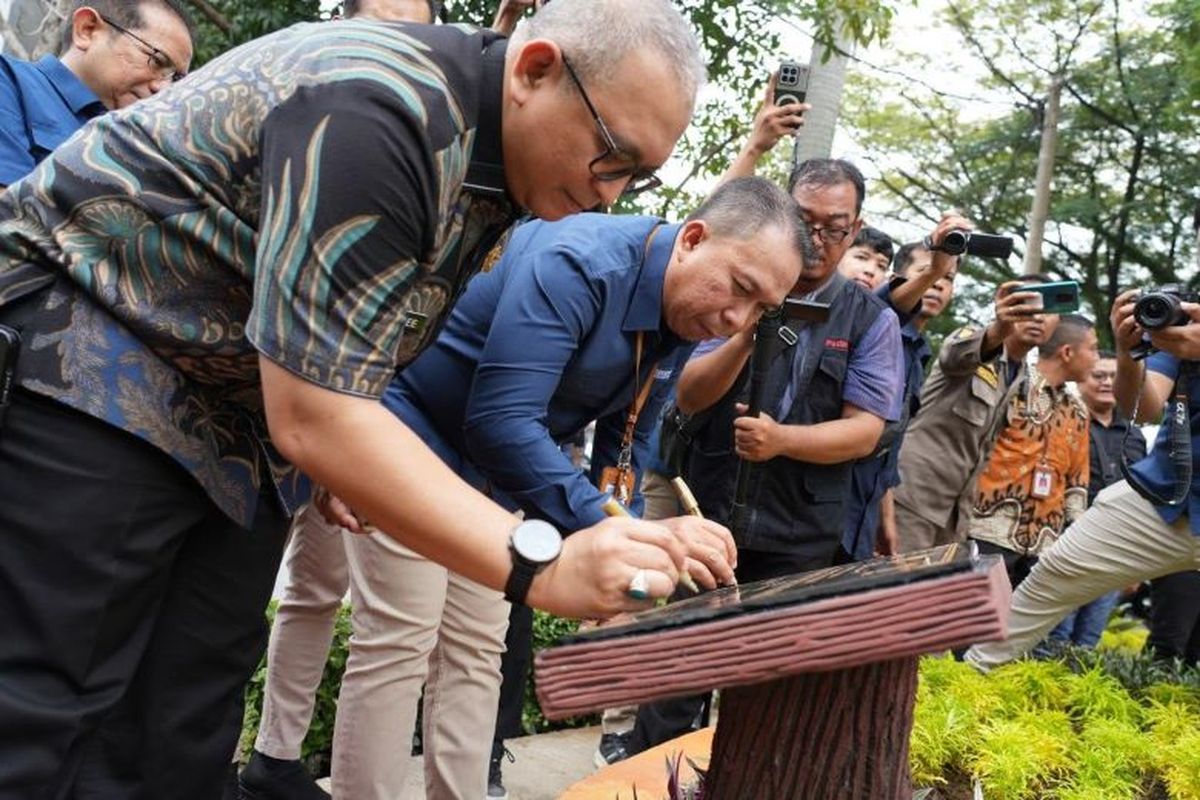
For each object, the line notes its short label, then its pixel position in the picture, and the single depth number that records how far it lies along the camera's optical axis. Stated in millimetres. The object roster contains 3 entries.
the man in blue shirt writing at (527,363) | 2492
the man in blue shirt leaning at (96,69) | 2811
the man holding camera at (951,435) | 5246
